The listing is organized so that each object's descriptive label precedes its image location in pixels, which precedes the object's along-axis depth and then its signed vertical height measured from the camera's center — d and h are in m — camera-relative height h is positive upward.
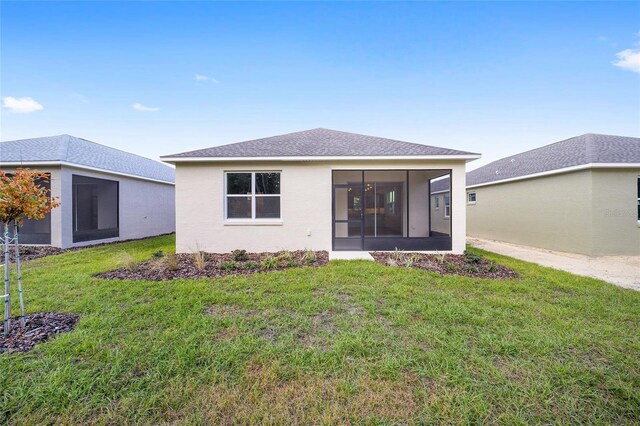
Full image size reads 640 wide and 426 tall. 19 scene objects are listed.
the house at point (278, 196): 8.75 +0.55
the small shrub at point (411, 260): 6.77 -1.40
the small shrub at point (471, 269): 6.51 -1.50
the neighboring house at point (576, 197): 9.22 +0.55
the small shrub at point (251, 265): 6.68 -1.41
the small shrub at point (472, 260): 7.12 -1.38
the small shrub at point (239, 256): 7.70 -1.35
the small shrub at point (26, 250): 9.19 -1.38
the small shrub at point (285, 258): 7.22 -1.31
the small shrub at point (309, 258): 7.30 -1.35
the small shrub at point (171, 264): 6.45 -1.31
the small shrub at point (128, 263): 6.52 -1.34
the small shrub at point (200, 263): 6.63 -1.35
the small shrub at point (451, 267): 6.60 -1.47
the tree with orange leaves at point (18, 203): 3.27 +0.14
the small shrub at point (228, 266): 6.59 -1.42
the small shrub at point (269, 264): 6.72 -1.38
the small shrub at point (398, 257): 7.43 -1.41
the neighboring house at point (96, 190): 10.27 +1.21
